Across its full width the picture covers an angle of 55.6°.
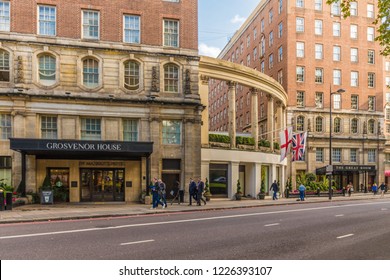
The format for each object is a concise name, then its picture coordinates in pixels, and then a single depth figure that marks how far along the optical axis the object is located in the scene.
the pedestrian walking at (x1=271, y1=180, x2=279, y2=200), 32.75
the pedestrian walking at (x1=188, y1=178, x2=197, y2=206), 24.30
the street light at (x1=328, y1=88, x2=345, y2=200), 33.98
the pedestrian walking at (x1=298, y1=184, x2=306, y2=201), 32.81
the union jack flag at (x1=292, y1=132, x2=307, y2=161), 31.50
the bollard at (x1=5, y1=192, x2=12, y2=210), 19.91
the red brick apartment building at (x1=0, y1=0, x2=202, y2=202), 23.58
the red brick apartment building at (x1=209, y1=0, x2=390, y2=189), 50.34
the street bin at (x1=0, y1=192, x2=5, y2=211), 19.54
